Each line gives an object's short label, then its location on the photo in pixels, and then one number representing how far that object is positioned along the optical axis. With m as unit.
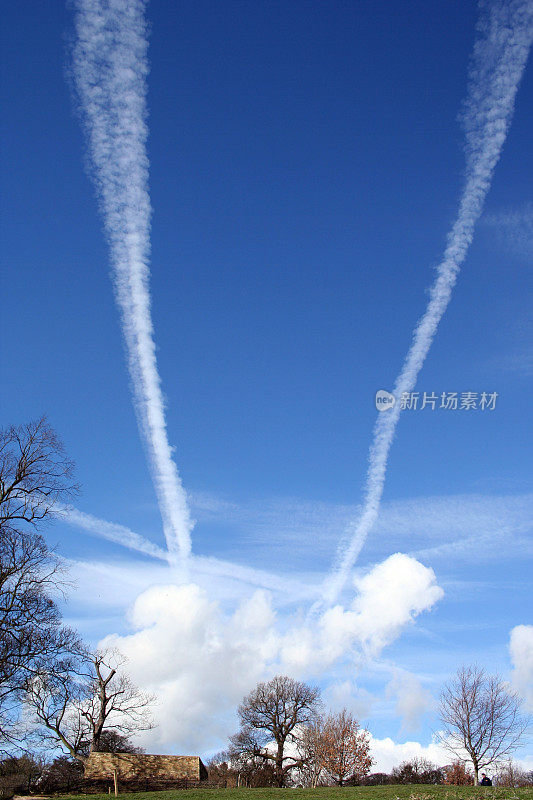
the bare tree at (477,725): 48.06
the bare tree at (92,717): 47.78
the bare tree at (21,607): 24.55
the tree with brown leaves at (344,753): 56.69
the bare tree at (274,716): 69.31
